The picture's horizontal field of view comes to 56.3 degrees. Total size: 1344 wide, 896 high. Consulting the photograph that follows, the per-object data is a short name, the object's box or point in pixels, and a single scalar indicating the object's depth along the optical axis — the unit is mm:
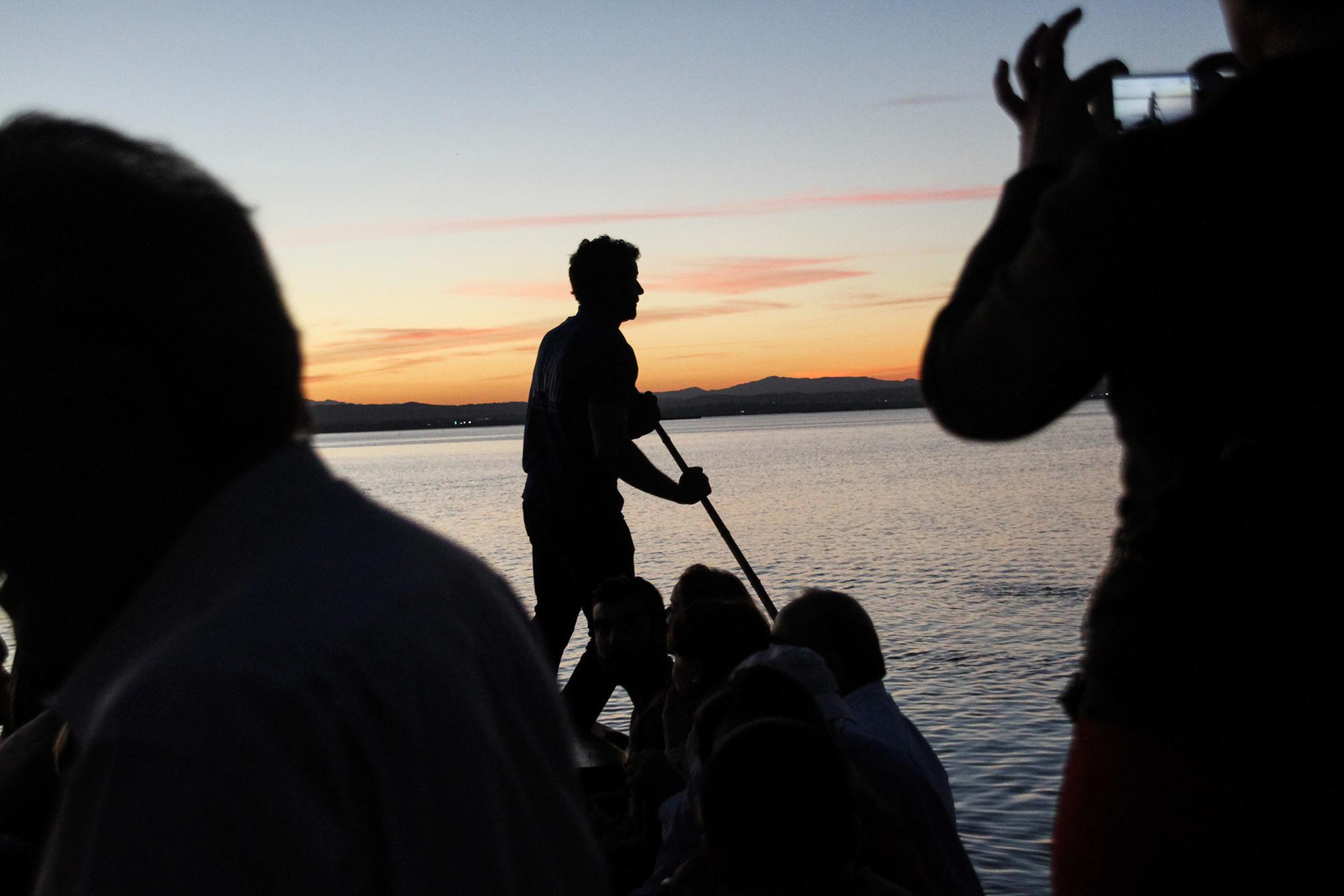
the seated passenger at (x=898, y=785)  3115
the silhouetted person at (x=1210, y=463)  1253
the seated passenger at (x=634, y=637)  4641
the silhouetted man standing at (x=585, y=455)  4695
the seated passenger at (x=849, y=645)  3482
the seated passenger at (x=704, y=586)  4625
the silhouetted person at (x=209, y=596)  908
